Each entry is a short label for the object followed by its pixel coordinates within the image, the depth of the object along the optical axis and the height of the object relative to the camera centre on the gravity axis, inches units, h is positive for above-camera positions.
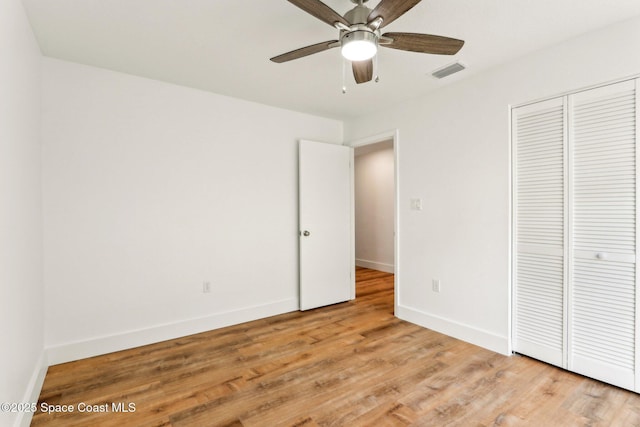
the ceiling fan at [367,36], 59.6 +37.5
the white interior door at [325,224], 149.9 -8.3
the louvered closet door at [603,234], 80.9 -7.9
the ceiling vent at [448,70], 103.5 +47.0
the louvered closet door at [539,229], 93.6 -7.2
